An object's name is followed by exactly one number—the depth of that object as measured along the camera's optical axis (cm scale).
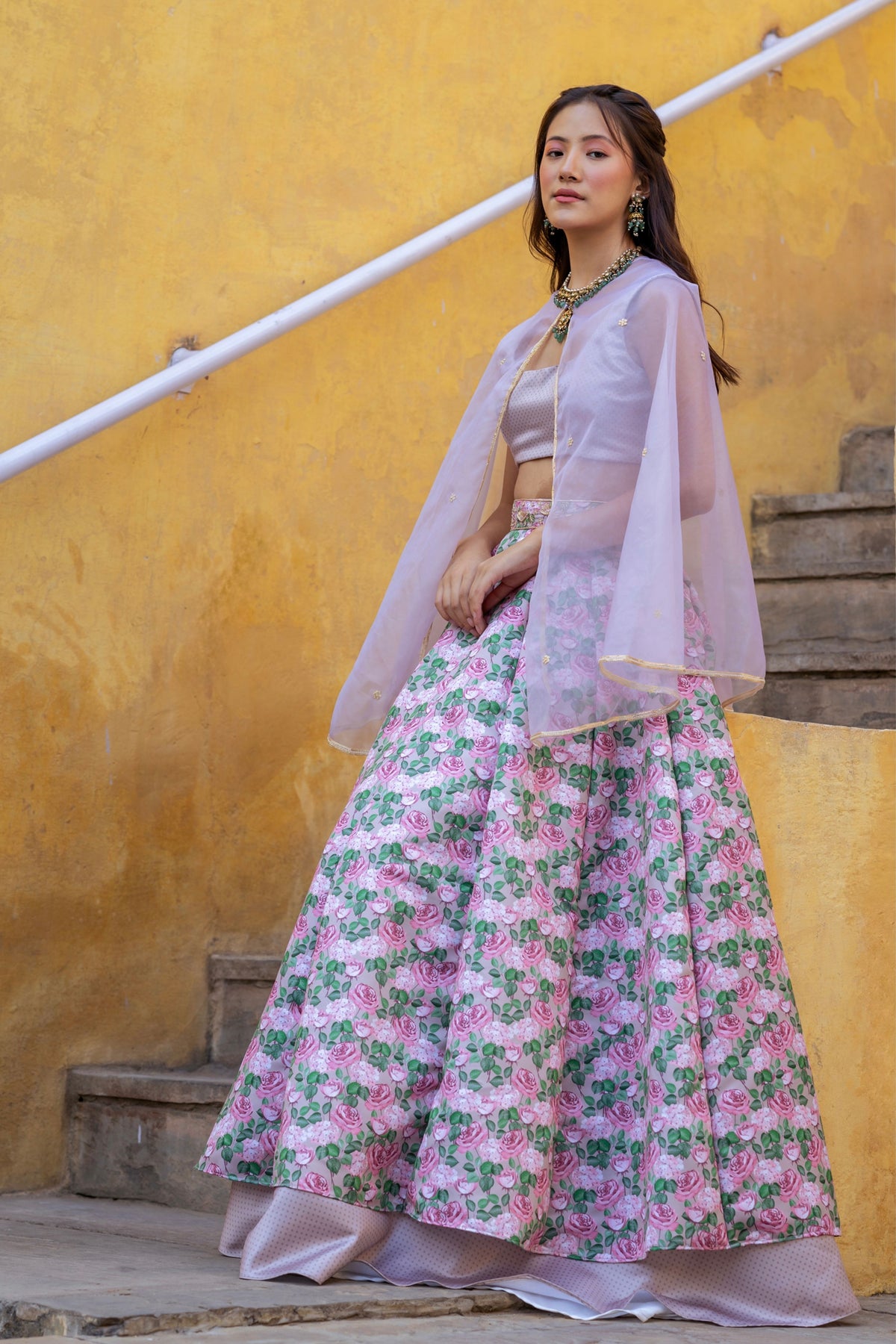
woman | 423
